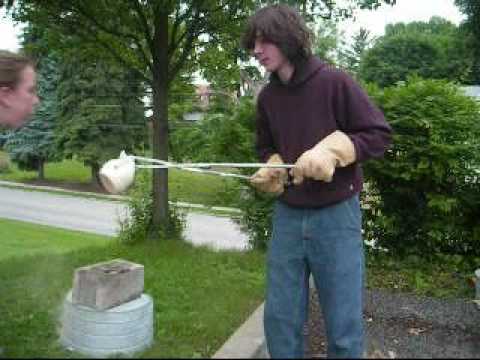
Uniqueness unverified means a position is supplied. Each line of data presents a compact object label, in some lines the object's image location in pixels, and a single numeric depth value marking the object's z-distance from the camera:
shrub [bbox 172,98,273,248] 6.26
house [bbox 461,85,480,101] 27.88
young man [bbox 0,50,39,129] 3.17
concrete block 3.21
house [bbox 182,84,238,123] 14.20
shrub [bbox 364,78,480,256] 5.73
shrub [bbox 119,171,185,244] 7.00
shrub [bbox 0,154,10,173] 31.25
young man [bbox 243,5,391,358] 2.60
